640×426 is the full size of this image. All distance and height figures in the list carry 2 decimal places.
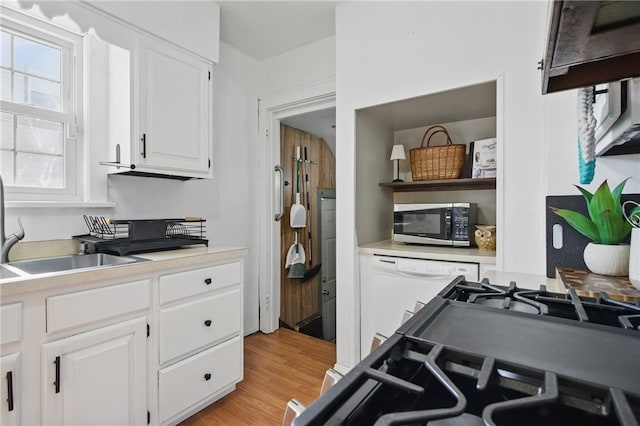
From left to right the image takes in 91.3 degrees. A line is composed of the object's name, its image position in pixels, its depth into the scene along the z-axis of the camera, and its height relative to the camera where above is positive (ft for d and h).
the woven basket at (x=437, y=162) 6.76 +1.10
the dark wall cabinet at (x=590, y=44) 1.41 +0.91
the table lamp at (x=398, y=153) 7.71 +1.43
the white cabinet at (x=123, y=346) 3.62 -1.92
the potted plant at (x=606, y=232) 3.60 -0.25
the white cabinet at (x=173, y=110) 5.90 +2.06
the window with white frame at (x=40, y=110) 5.28 +1.81
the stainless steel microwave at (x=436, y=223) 6.47 -0.27
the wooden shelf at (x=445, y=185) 6.57 +0.62
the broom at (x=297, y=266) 10.32 -1.82
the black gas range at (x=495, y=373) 1.09 -0.68
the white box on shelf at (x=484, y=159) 6.40 +1.08
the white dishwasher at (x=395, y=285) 5.81 -1.50
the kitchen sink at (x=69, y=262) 4.83 -0.84
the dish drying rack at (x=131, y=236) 5.32 -0.46
